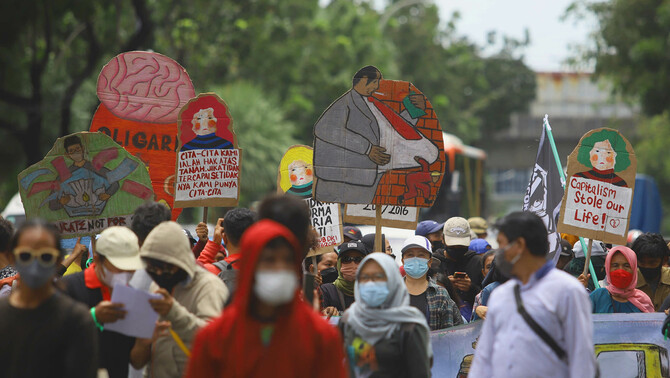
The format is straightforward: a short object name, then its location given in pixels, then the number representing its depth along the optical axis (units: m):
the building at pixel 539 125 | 106.29
